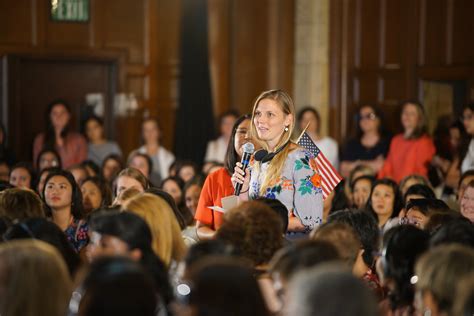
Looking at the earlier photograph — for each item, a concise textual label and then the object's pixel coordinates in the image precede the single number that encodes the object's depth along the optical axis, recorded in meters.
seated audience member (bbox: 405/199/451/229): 8.44
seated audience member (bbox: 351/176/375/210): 12.04
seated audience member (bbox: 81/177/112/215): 11.48
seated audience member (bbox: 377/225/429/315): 6.17
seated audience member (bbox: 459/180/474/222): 9.51
